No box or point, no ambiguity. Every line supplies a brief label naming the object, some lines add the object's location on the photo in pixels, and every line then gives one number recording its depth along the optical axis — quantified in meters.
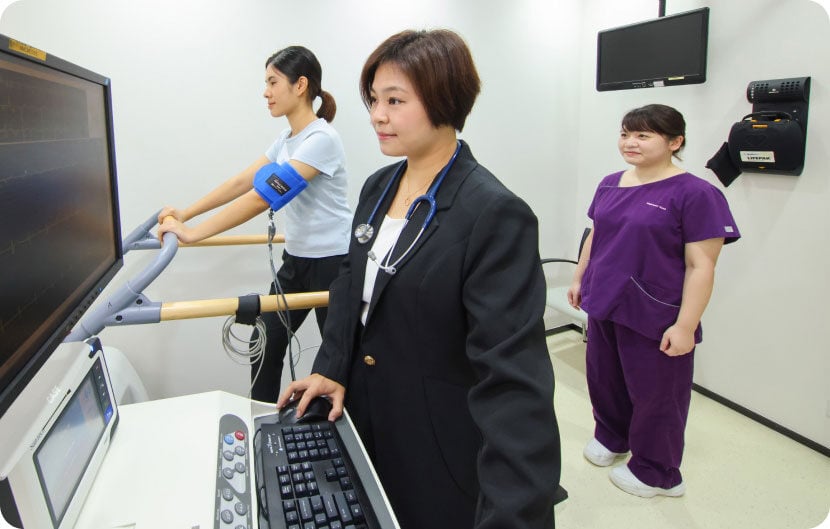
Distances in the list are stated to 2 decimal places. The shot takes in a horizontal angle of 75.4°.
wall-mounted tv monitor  2.48
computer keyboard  0.77
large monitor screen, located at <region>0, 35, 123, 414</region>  0.62
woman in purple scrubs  1.93
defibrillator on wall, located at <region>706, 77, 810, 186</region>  2.30
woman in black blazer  0.82
